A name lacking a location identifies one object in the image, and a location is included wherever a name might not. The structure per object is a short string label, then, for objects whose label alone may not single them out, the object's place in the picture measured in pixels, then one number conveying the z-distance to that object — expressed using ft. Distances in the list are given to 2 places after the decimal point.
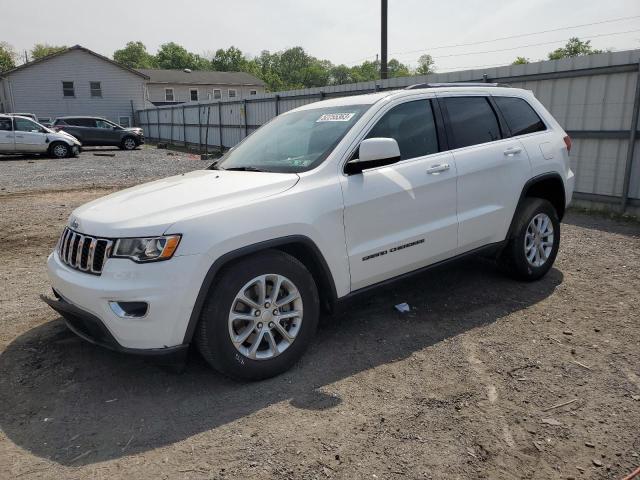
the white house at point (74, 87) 122.11
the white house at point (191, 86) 179.42
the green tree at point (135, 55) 373.50
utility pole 61.00
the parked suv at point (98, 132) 84.48
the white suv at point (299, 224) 9.91
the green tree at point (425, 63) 360.44
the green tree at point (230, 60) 339.98
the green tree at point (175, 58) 340.18
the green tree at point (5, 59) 284.61
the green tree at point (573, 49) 252.21
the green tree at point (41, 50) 333.42
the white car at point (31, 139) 66.90
